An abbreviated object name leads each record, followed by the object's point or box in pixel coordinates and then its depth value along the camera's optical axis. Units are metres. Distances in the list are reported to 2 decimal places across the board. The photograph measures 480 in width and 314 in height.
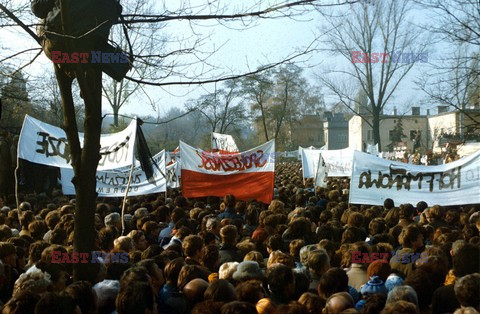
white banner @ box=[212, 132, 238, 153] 19.81
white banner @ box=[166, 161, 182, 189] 15.71
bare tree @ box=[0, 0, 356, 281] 4.06
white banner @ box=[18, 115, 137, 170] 10.27
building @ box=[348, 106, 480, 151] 71.96
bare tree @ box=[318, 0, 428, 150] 41.47
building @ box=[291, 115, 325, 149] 80.24
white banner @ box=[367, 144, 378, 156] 36.82
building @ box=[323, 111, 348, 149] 104.25
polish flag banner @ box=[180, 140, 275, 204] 12.52
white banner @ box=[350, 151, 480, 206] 10.49
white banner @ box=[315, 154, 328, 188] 17.56
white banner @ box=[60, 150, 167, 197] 11.43
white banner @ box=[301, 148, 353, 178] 19.78
